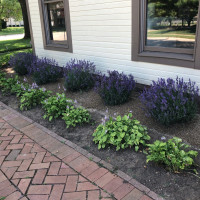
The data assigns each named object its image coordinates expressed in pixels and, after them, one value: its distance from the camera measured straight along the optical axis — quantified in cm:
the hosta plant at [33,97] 450
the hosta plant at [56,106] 393
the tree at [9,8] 2397
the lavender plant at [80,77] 503
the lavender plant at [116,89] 416
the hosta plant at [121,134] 289
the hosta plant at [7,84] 556
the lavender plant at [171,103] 319
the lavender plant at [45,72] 582
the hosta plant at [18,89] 503
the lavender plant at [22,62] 693
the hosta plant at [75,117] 360
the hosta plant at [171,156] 242
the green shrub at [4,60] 845
